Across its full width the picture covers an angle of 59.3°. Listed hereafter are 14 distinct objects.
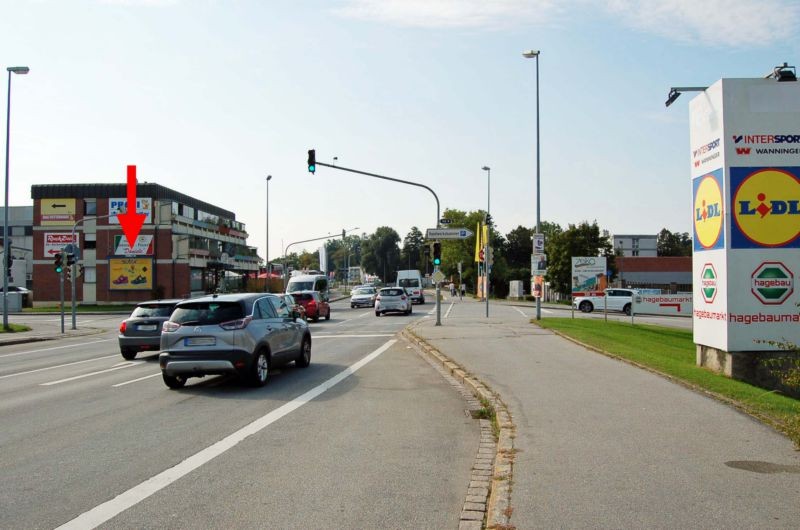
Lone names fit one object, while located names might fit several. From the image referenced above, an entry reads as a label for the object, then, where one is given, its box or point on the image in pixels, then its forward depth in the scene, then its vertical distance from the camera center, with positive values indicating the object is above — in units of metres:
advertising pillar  12.91 +1.19
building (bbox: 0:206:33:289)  89.60 +6.95
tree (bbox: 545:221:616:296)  71.44 +3.29
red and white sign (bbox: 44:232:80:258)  61.16 +3.37
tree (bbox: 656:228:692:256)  160.25 +8.97
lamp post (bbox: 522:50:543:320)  28.75 +3.54
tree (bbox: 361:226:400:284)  163.62 +5.83
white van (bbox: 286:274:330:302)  46.59 -0.20
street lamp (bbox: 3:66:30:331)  29.56 +6.35
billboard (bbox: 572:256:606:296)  46.92 +0.49
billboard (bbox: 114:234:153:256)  60.53 +2.83
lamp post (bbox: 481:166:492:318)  62.25 +8.35
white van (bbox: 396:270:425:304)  59.88 -0.08
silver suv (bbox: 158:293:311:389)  11.64 -1.01
